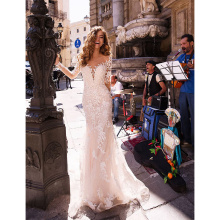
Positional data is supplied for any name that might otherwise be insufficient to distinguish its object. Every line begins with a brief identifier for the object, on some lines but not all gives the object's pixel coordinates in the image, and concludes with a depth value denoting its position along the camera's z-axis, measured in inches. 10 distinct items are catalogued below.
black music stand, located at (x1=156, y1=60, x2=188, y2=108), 130.2
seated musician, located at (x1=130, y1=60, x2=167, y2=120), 183.5
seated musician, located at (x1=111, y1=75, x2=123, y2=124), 230.6
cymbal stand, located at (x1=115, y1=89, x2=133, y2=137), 184.5
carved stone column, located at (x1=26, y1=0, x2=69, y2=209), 85.6
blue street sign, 489.3
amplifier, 162.6
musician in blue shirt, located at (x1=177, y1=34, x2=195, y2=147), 139.6
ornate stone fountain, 279.9
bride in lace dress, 95.7
